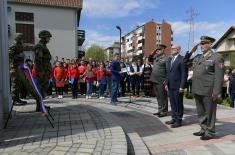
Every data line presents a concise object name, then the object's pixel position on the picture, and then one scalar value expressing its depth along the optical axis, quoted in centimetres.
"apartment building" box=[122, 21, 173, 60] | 5934
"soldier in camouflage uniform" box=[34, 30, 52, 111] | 463
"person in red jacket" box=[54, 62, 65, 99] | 760
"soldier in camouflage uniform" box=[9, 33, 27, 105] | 507
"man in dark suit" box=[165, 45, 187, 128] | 429
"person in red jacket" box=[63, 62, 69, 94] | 782
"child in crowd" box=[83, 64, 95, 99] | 753
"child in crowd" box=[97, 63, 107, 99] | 759
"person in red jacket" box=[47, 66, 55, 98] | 763
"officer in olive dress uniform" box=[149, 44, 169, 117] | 499
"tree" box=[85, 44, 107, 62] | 5290
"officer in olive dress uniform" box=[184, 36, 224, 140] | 348
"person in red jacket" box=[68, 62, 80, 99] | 726
